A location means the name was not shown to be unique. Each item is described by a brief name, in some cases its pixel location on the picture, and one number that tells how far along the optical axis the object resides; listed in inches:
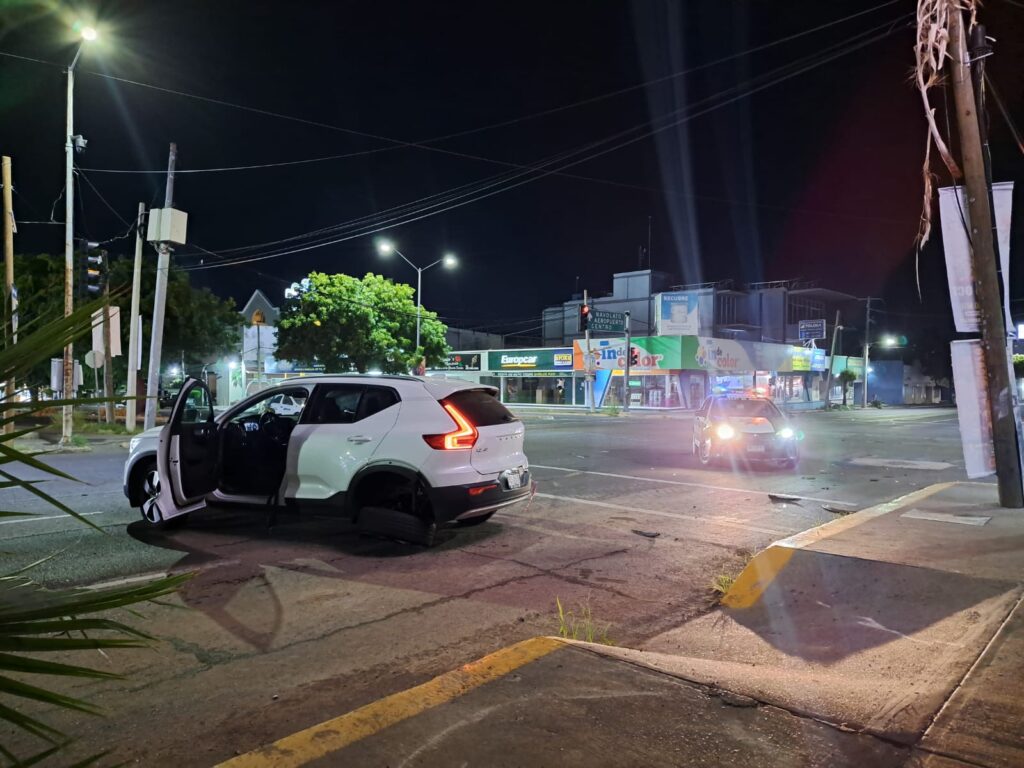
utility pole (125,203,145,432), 792.3
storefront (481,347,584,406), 1940.2
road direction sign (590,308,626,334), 1603.1
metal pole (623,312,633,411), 1596.9
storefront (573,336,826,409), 1712.6
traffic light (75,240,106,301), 640.4
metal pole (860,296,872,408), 2125.6
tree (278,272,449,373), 1226.6
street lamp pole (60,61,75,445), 681.6
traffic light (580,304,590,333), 1416.1
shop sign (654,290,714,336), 1711.4
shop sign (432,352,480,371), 2163.5
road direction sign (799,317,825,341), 1996.8
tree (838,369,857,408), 2414.7
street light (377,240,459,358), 1028.5
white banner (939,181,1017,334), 315.3
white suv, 268.2
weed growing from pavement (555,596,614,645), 180.1
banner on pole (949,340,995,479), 312.7
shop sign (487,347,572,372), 1923.0
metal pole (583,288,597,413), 1599.7
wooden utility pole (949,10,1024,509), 305.9
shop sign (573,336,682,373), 1711.4
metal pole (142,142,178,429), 672.4
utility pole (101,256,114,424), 641.8
